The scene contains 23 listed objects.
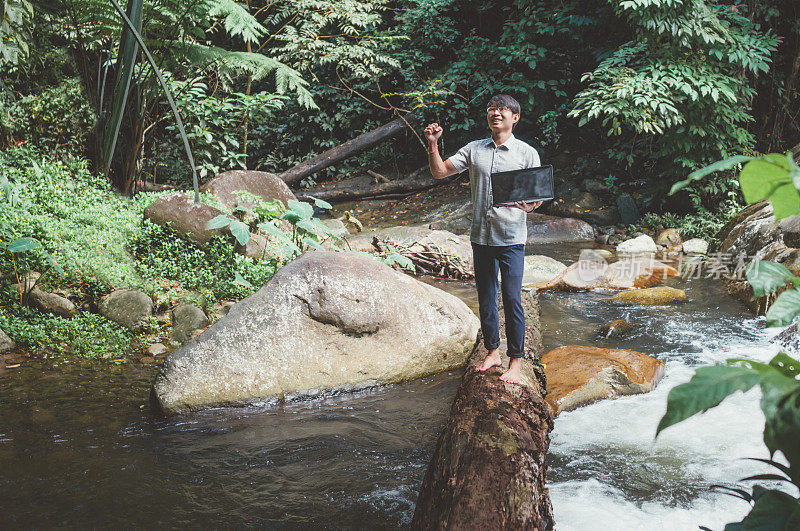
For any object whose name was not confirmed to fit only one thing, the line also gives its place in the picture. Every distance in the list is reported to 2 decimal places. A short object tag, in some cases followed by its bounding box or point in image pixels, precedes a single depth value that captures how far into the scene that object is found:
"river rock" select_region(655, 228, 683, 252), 9.16
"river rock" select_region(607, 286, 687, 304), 6.46
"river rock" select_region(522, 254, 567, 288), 7.49
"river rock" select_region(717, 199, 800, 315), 5.95
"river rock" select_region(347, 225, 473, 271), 8.01
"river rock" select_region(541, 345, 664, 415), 4.05
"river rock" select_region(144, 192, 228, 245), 5.83
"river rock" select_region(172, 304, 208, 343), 5.09
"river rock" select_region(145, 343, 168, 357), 4.81
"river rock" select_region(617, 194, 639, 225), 10.35
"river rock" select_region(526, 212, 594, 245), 10.00
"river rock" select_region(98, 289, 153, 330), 5.03
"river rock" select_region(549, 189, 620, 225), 10.46
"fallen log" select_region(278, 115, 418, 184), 12.80
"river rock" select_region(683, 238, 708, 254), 8.71
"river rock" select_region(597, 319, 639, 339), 5.43
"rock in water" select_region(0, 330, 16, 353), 4.61
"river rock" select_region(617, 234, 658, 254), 8.86
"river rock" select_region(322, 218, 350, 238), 8.58
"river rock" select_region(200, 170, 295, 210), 7.13
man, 3.14
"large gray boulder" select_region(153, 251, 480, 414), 3.86
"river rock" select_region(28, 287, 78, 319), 4.96
